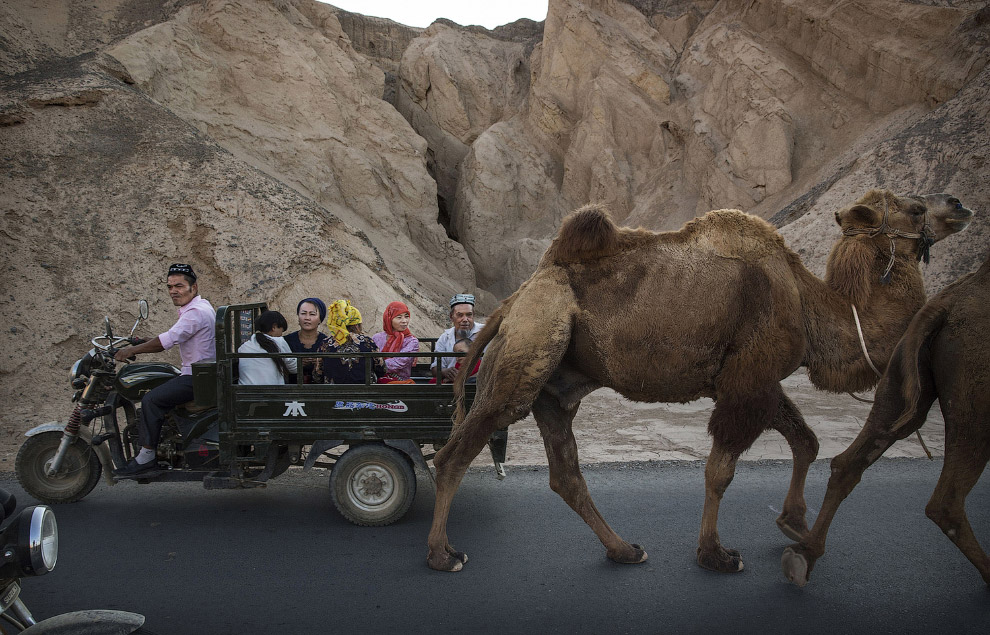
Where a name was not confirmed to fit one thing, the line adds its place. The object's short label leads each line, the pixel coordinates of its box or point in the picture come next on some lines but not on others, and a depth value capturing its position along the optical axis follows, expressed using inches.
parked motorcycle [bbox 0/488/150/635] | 85.6
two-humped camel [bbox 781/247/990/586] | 133.2
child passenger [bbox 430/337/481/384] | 195.8
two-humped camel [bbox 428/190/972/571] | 147.7
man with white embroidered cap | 205.5
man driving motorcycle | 185.0
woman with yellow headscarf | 193.0
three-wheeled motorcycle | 177.5
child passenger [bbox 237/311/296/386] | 185.3
